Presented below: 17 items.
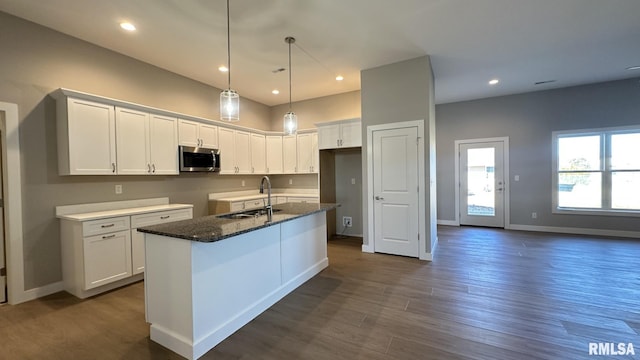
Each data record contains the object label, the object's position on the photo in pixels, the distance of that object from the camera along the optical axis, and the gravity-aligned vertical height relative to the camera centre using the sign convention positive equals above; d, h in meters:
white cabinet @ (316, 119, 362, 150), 4.94 +0.81
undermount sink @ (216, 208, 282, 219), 2.78 -0.42
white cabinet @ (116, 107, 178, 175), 3.45 +0.51
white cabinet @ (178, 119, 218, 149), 4.20 +0.75
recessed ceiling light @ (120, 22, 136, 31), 3.00 +1.79
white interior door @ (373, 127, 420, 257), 4.11 -0.27
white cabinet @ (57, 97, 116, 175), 3.00 +0.51
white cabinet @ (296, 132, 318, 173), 5.53 +0.50
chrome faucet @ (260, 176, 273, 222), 2.55 -0.40
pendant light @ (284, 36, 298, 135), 3.46 +0.73
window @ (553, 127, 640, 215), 5.24 -0.01
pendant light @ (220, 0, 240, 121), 2.69 +0.76
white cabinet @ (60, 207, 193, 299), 2.89 -0.86
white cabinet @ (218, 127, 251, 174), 4.90 +0.52
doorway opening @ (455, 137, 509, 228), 6.18 -0.22
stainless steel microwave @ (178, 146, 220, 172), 4.19 +0.32
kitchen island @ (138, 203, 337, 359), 1.93 -0.84
